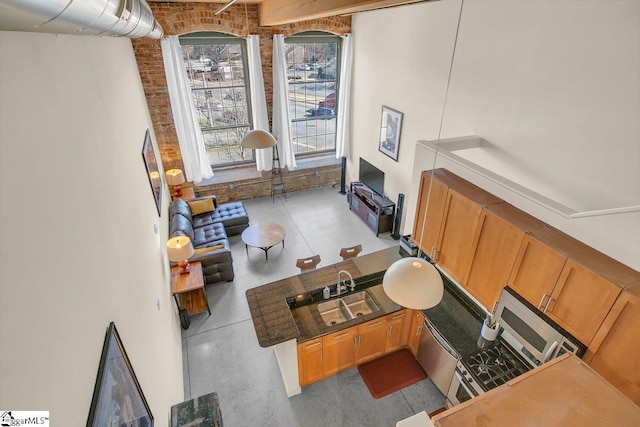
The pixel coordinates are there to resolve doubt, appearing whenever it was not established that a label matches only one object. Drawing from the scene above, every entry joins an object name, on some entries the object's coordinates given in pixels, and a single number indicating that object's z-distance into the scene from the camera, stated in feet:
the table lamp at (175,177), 22.17
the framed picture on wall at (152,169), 15.05
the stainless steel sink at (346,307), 13.94
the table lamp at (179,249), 14.80
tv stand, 21.67
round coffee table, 19.57
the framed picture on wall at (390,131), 19.97
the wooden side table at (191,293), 15.69
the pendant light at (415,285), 7.68
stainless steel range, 8.70
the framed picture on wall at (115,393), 5.07
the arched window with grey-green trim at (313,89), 23.84
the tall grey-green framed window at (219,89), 21.86
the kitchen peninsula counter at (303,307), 11.90
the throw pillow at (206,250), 17.68
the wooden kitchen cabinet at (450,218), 10.37
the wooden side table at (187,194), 23.08
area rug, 13.32
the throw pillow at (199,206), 22.09
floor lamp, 16.90
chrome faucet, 13.69
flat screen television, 22.57
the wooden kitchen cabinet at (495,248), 9.14
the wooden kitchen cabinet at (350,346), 12.51
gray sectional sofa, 17.76
